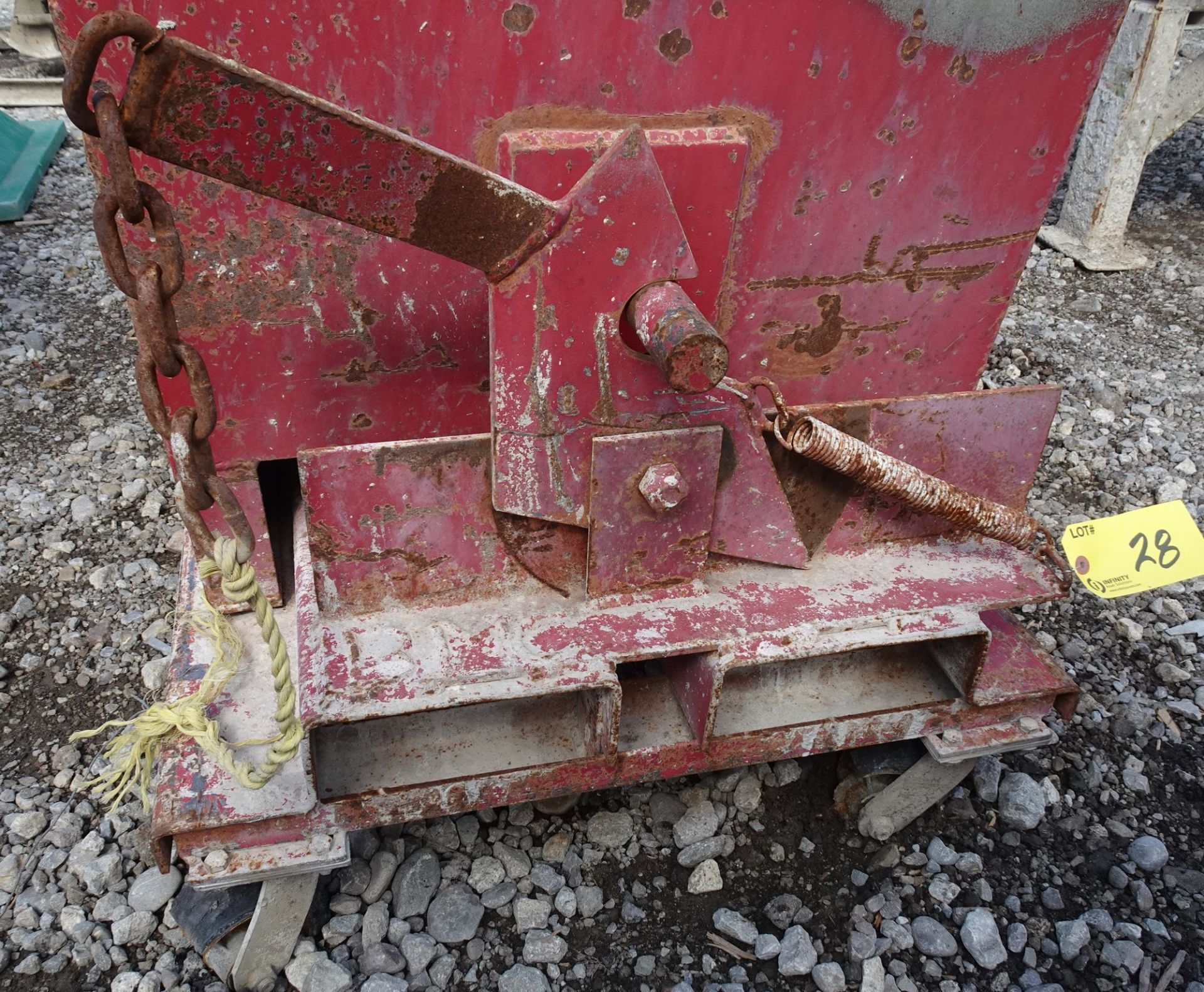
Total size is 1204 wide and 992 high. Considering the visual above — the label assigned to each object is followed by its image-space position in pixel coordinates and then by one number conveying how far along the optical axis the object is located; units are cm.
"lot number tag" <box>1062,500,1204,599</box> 175
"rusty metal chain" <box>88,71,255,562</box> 99
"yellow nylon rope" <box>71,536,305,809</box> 117
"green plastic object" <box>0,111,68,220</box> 478
